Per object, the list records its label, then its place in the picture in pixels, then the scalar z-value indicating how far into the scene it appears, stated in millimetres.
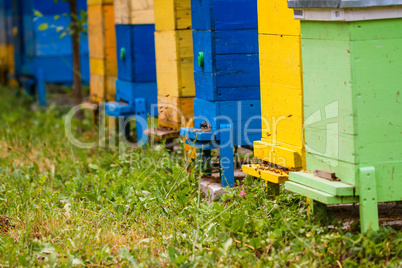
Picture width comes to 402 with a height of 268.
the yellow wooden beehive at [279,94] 5677
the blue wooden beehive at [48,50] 15850
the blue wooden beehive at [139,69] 9551
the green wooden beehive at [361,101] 4833
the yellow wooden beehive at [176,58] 7887
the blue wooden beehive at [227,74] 6947
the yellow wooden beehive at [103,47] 11017
